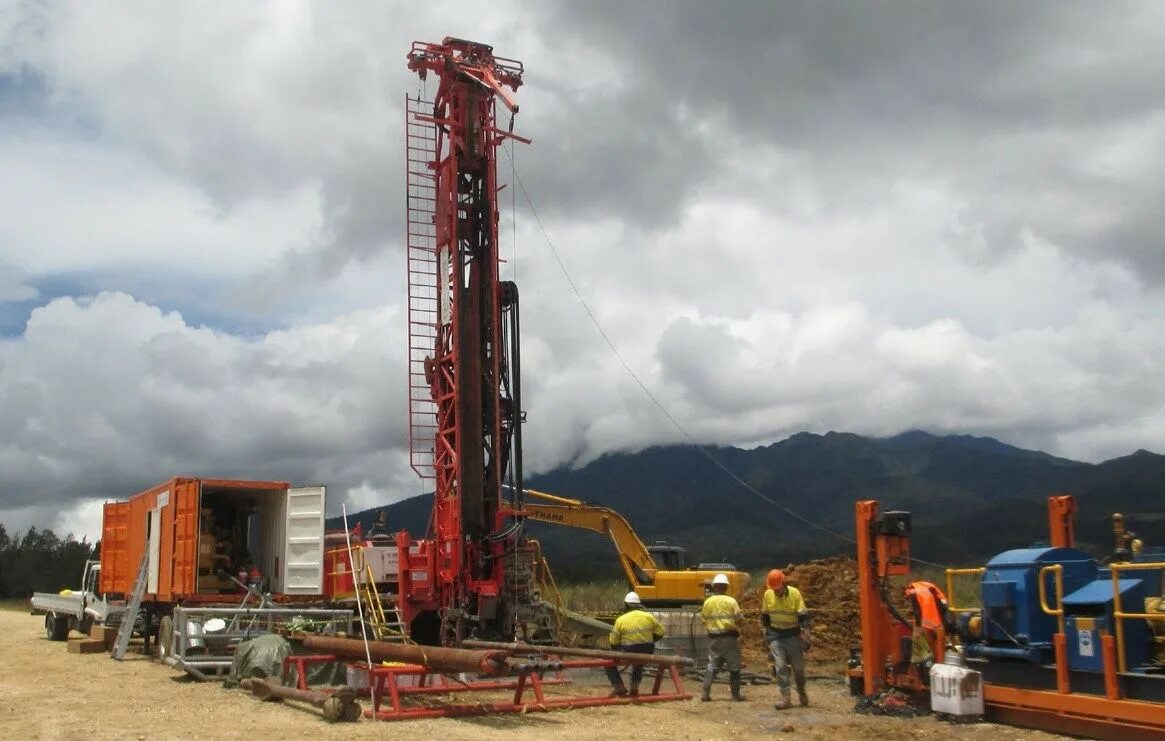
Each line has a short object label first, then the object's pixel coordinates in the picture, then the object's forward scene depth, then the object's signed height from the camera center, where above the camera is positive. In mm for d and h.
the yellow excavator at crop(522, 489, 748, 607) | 22938 -196
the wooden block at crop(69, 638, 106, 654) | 23062 -1831
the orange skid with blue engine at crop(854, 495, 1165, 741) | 10625 -1407
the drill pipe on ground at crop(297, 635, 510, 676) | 12164 -1186
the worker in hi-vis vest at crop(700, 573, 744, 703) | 15203 -1151
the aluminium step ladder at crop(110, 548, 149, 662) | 20797 -1087
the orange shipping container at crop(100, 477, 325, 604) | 20109 +367
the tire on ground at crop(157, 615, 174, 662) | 19484 -1428
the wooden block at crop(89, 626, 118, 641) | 23453 -1586
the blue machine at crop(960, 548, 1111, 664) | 11992 -564
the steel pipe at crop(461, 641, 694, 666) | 13891 -1288
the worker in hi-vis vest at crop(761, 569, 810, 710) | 14297 -937
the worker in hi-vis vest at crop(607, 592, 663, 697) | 16031 -1145
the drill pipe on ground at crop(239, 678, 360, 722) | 12445 -1664
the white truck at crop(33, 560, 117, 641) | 27406 -1251
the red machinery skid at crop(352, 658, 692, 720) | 12922 -1788
